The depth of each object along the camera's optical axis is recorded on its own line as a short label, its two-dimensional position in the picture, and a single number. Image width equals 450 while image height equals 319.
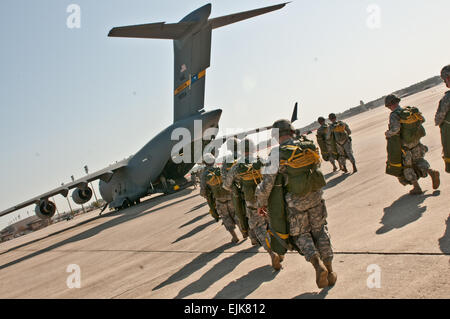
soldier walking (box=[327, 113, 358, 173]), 11.59
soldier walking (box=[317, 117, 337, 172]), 12.79
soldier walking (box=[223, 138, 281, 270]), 5.97
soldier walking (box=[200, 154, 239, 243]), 7.76
